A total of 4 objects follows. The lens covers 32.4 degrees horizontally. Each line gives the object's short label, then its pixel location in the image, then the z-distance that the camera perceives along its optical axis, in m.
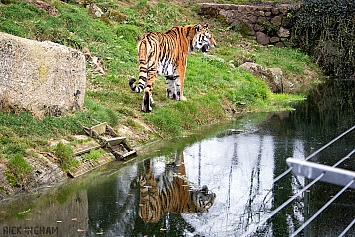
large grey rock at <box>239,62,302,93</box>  24.25
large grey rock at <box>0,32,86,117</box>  11.14
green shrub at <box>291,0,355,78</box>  30.56
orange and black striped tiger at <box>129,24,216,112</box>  15.29
